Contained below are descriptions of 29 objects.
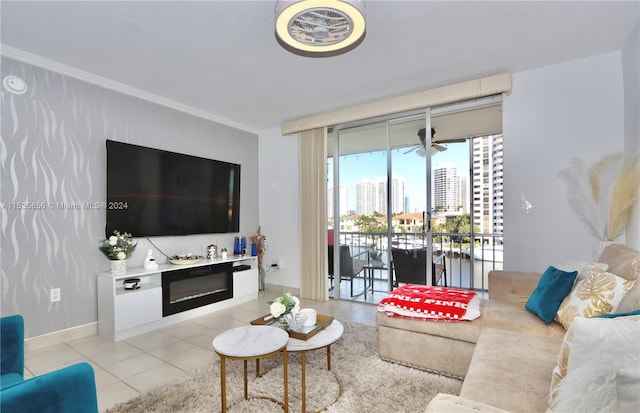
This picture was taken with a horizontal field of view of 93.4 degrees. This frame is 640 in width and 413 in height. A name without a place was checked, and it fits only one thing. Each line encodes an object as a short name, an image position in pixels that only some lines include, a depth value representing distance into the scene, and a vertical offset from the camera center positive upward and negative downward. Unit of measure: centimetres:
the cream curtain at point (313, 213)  430 -8
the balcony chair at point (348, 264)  438 -83
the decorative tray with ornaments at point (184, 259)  355 -62
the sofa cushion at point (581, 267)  196 -42
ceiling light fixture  166 +110
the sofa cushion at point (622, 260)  177 -35
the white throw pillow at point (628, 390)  70 -43
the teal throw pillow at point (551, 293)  196 -58
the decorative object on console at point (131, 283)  306 -77
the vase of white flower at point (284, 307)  199 -67
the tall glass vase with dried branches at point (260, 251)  476 -70
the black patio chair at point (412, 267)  389 -79
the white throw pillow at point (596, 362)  76 -42
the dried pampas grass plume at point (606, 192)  232 +11
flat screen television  325 +19
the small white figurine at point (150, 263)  332 -61
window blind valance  312 +123
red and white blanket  216 -74
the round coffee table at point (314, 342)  177 -87
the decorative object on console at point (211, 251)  404 -59
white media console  290 -98
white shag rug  183 -121
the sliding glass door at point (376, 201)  398 +9
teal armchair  95 -63
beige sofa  123 -78
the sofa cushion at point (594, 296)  168 -53
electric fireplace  334 -96
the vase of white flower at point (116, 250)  304 -42
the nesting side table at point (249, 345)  157 -76
